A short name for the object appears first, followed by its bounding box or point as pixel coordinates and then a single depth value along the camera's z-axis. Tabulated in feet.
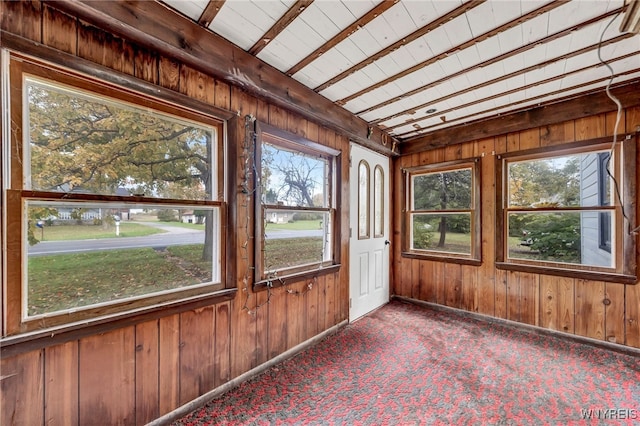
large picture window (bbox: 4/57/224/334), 4.00
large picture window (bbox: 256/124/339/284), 7.30
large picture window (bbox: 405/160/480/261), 11.07
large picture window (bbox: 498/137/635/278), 8.23
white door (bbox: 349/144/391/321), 10.67
